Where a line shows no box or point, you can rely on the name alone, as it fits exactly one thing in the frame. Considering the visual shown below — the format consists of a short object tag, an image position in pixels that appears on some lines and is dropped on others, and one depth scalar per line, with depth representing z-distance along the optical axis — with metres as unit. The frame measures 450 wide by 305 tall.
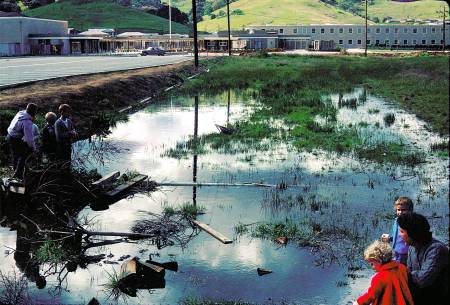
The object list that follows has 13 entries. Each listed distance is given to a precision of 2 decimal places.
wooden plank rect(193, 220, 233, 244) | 11.39
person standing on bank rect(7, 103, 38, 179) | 13.02
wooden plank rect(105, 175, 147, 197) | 14.41
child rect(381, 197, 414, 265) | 6.64
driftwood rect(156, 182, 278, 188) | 15.68
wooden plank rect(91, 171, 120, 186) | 14.59
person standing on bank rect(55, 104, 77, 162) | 13.60
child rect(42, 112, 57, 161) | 13.73
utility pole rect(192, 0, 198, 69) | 58.03
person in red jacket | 5.50
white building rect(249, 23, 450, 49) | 147.00
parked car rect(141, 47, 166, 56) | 106.38
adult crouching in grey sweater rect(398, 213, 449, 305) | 5.43
